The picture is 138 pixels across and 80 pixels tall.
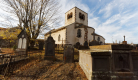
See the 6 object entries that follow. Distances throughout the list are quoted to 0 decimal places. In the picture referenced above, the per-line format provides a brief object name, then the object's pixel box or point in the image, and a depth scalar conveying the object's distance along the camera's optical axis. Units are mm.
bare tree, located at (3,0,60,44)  11539
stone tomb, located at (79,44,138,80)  2885
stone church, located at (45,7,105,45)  16969
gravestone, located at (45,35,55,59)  6832
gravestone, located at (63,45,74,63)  6073
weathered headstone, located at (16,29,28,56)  8372
